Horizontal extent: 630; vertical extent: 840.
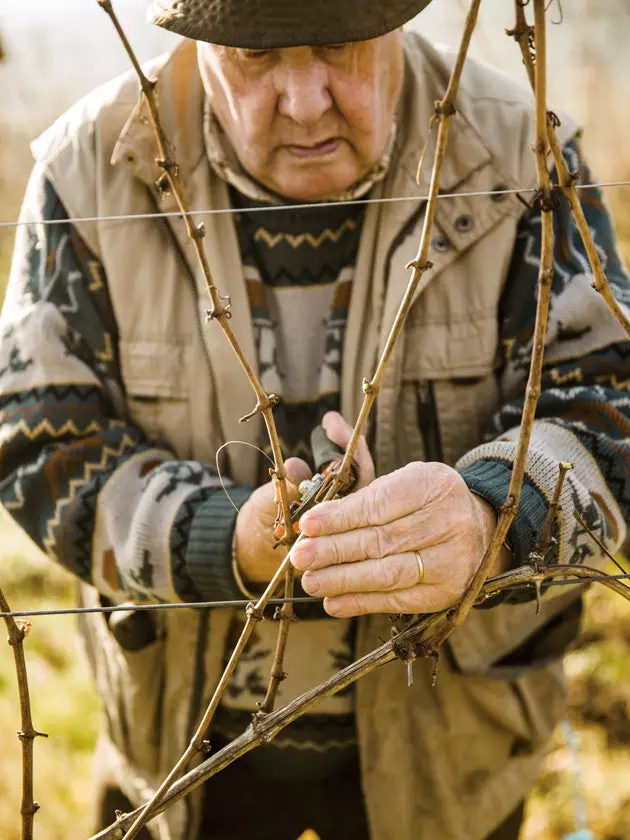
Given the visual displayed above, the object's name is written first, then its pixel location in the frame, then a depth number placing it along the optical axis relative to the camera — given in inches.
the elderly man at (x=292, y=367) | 62.4
